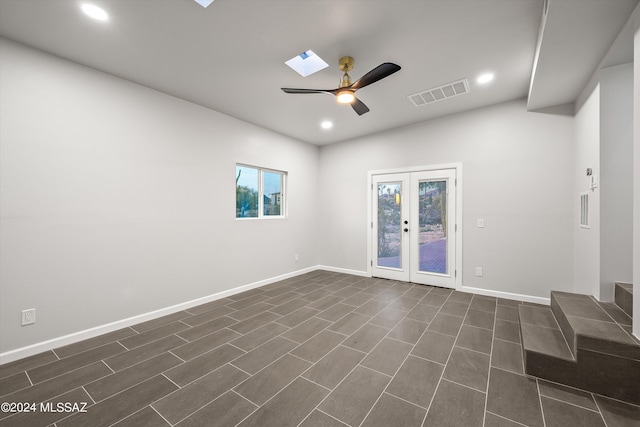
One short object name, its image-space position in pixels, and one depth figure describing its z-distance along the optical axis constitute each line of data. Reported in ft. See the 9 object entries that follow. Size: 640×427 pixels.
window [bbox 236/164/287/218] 14.24
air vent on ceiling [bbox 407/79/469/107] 10.36
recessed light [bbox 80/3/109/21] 6.30
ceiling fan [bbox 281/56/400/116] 7.55
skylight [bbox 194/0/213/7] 6.14
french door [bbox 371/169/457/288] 13.78
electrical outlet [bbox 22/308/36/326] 7.57
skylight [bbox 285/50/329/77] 8.59
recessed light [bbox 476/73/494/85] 9.65
